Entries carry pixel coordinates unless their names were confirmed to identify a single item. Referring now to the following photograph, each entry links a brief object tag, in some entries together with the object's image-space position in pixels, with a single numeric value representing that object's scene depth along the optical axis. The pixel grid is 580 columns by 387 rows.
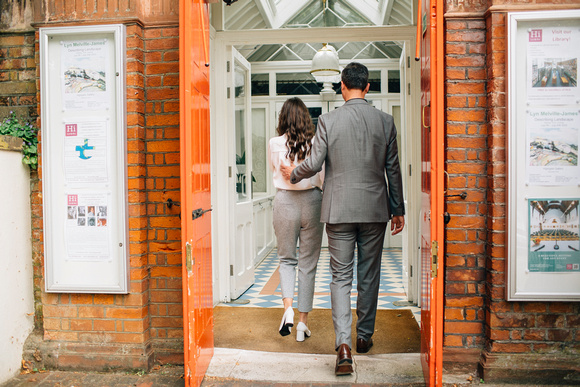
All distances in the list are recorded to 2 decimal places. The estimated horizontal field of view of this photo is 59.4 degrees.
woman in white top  3.72
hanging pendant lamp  5.54
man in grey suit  3.17
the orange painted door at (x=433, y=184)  2.52
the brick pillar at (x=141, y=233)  3.30
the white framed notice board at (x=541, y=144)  3.01
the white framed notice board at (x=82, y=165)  3.30
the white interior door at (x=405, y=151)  4.98
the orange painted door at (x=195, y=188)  2.70
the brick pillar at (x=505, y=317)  3.04
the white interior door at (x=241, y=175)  5.06
